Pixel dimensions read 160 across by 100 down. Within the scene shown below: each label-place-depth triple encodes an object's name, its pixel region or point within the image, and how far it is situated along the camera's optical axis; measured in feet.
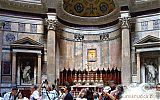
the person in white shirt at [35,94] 24.38
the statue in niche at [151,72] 52.31
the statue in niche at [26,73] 54.34
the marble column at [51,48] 53.87
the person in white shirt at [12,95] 24.07
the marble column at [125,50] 53.00
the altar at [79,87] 49.74
